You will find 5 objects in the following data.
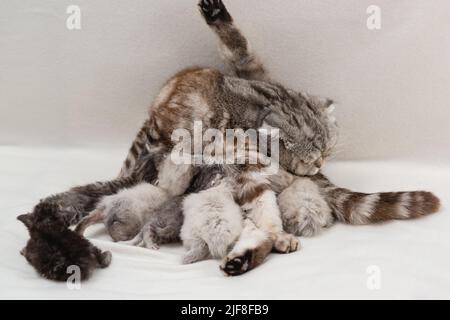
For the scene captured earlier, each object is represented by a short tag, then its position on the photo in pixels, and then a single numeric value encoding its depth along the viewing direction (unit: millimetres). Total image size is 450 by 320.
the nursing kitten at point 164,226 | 2203
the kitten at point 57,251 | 1869
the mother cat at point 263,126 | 2270
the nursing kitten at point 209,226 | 2037
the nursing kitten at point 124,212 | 2252
